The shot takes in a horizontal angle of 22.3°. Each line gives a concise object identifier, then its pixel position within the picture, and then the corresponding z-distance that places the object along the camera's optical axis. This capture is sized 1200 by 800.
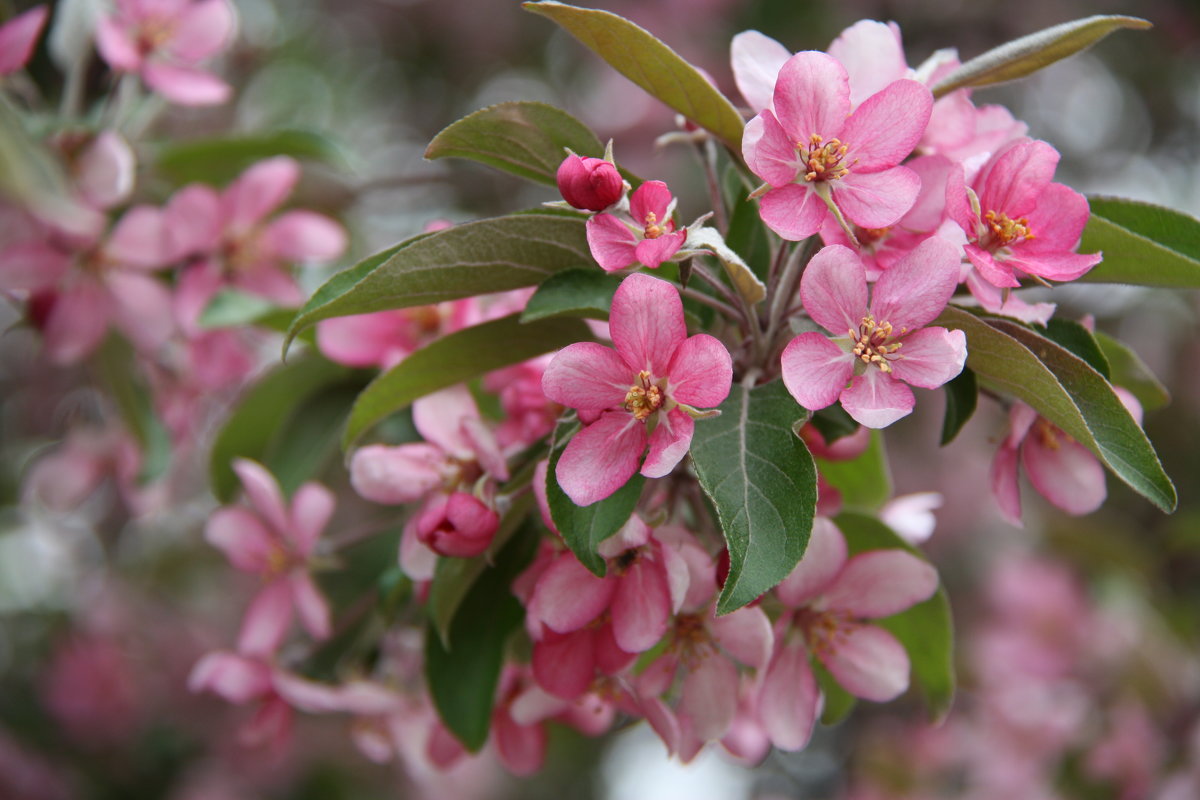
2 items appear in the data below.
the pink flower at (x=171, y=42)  0.81
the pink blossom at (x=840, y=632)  0.68
